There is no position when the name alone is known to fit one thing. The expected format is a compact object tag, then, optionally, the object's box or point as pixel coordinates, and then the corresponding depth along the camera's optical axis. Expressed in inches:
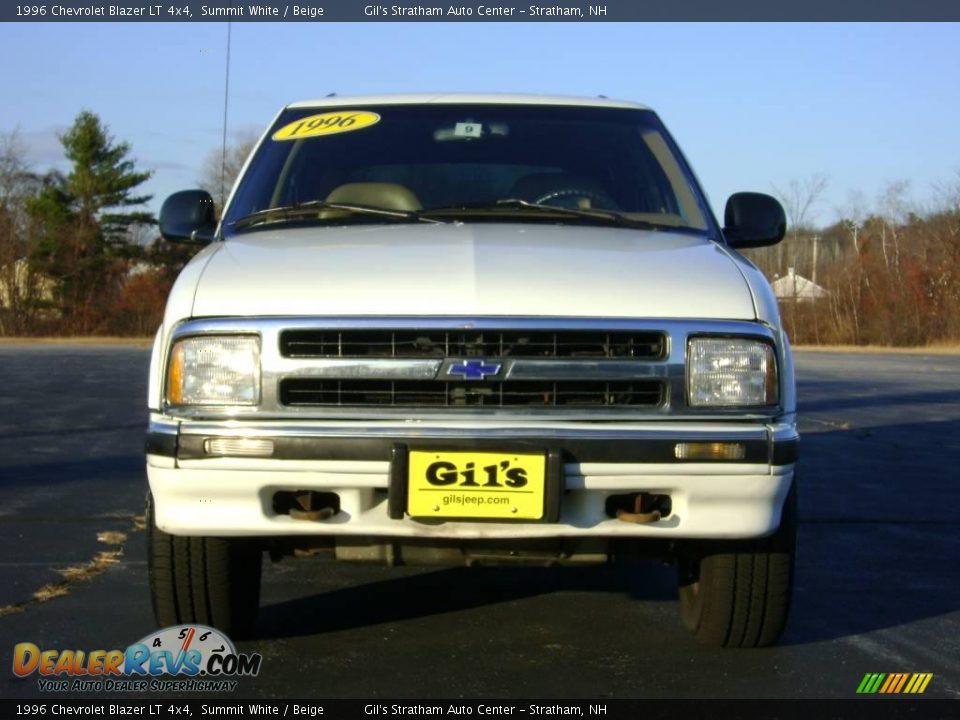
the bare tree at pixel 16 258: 2244.1
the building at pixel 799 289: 2215.6
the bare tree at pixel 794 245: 2575.5
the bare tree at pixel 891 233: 2236.2
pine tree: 2278.5
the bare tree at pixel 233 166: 1840.6
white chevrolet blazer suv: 141.3
